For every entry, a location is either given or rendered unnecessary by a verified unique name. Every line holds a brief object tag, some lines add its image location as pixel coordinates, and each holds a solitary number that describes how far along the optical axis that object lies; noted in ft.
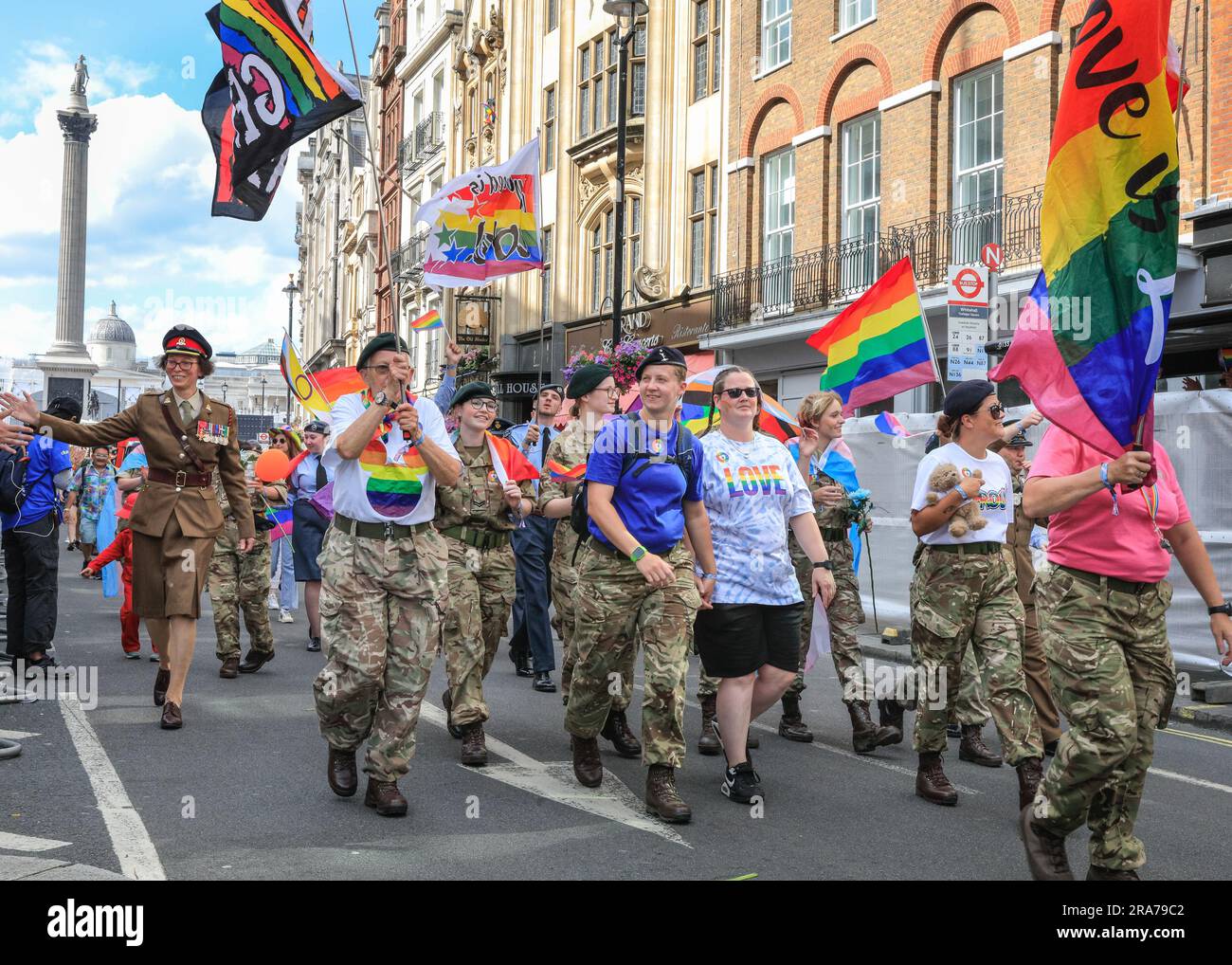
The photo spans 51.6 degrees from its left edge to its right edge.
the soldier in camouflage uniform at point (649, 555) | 18.37
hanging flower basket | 61.46
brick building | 49.49
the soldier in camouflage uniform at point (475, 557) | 22.47
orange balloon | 33.06
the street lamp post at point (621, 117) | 63.36
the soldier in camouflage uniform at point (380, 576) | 18.31
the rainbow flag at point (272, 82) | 27.55
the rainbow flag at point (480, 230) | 44.01
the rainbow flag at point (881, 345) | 33.78
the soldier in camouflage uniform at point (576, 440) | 24.04
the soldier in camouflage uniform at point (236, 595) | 31.53
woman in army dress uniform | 24.29
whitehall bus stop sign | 33.81
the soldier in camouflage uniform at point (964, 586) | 19.61
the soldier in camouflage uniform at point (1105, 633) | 13.39
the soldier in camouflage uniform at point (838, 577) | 24.11
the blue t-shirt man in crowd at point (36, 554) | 30.35
